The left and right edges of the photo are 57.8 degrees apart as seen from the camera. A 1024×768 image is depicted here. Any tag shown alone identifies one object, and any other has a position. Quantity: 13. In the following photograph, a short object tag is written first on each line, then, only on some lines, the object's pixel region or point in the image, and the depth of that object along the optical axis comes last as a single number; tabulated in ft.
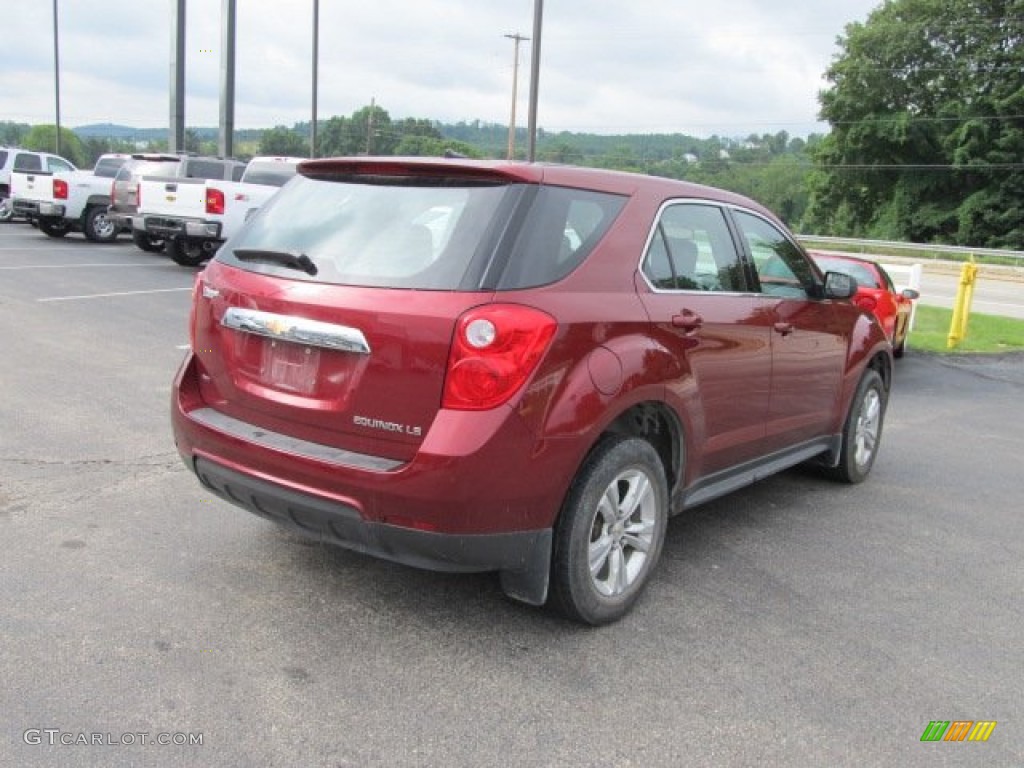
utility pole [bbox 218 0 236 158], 93.30
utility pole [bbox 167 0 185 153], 93.76
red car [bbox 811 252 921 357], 35.21
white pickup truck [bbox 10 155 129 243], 62.54
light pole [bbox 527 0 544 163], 65.16
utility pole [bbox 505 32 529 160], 163.43
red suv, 10.09
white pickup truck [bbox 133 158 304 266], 50.14
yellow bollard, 42.45
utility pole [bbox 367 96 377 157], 185.73
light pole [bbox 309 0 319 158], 104.12
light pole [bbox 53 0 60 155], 152.66
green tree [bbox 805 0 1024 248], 172.86
